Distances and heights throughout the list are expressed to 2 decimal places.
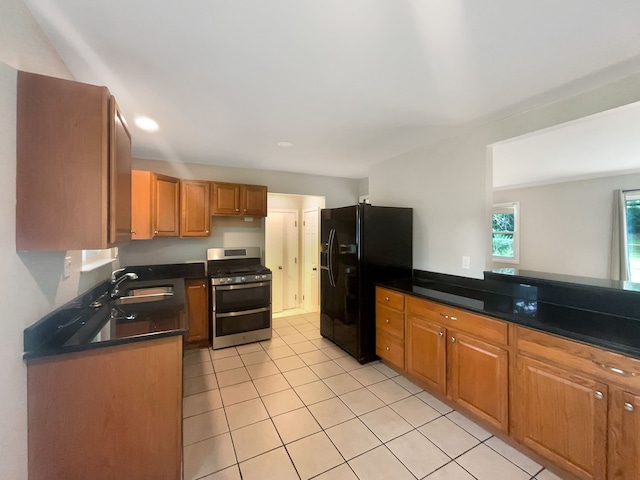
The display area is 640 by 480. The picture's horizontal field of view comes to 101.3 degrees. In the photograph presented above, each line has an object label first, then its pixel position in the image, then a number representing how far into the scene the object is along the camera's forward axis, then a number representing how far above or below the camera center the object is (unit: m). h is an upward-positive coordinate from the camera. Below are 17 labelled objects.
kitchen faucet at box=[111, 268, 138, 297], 2.26 -0.39
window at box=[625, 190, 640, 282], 4.01 +0.10
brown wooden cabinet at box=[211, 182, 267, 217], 3.61 +0.59
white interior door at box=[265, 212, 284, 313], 4.71 -0.20
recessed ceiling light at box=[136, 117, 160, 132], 2.30 +1.08
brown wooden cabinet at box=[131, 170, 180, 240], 3.00 +0.43
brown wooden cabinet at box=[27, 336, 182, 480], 1.18 -0.83
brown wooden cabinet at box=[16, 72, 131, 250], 1.10 +0.33
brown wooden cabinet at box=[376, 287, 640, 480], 1.30 -0.92
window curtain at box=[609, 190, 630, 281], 4.05 +0.00
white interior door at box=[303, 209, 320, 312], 4.70 -0.37
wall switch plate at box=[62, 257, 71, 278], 1.55 -0.16
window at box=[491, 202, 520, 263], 5.57 +0.17
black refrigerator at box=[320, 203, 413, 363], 2.88 -0.24
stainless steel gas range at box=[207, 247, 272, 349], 3.28 -0.81
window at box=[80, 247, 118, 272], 1.94 -0.15
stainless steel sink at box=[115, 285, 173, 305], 2.15 -0.47
